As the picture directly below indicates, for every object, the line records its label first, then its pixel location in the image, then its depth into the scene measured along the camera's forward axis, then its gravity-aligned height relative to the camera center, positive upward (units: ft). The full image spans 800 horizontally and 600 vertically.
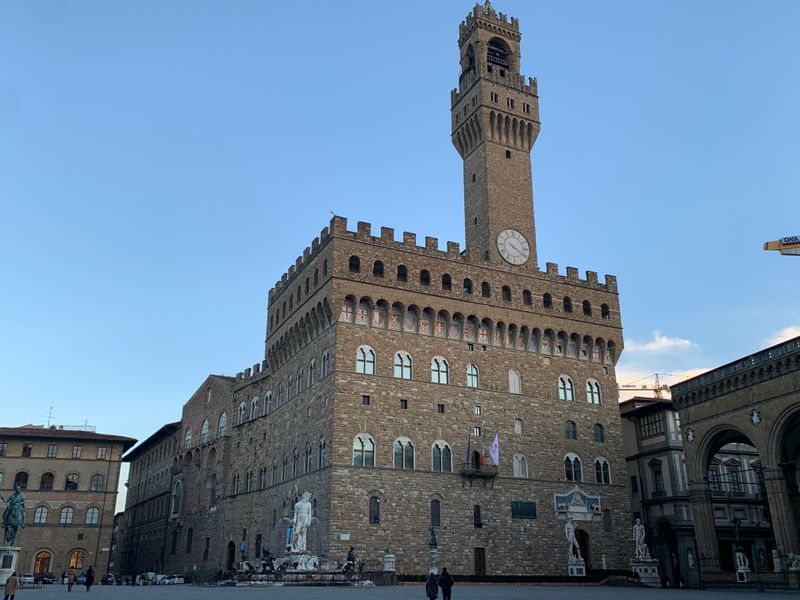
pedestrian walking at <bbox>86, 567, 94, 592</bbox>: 109.56 -0.75
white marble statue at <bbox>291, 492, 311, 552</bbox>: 112.06 +7.01
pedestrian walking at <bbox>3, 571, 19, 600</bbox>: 69.75 -1.21
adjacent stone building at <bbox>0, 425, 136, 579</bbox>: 193.77 +20.91
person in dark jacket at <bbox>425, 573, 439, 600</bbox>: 65.42 -1.54
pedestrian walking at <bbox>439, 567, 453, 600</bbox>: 67.77 -1.15
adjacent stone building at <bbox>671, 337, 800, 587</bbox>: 105.19 +20.60
